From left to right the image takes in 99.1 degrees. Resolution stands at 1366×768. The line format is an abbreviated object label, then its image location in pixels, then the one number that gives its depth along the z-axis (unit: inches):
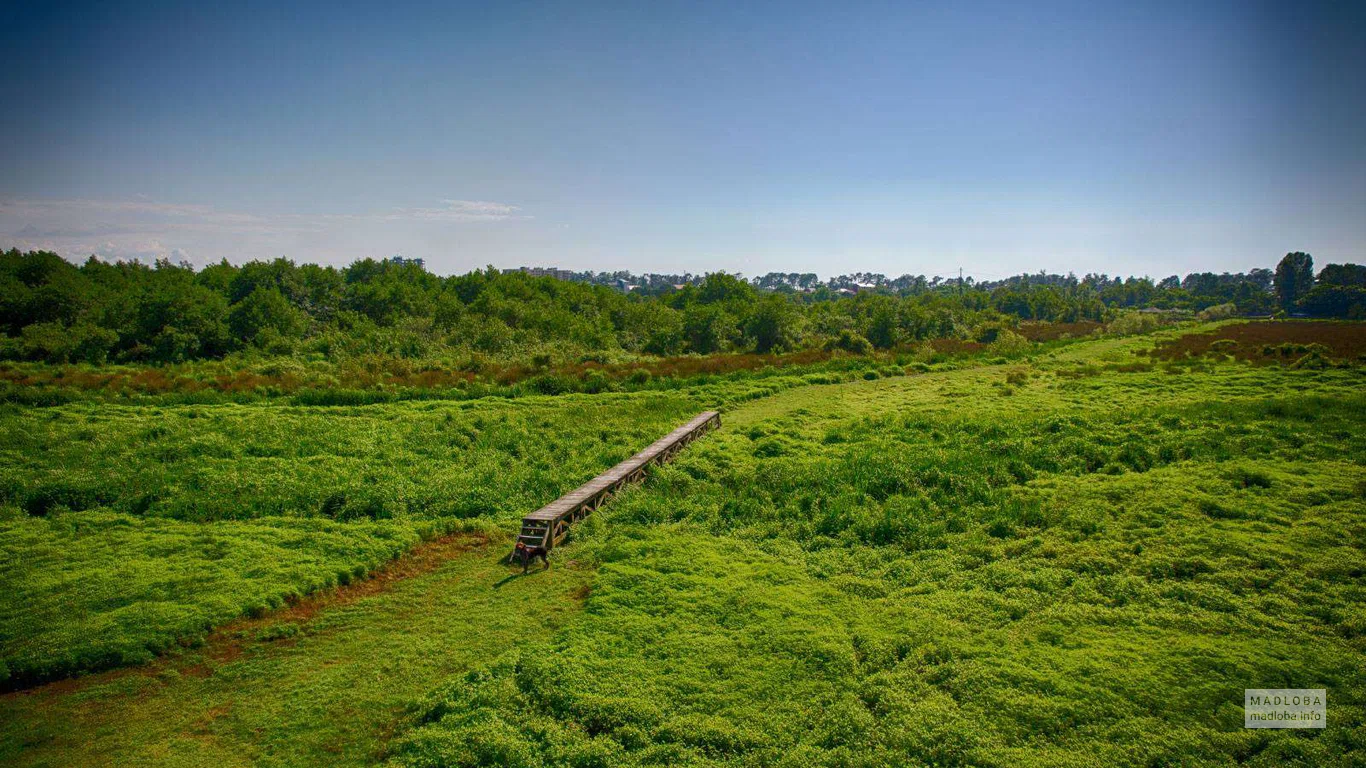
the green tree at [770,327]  2226.9
